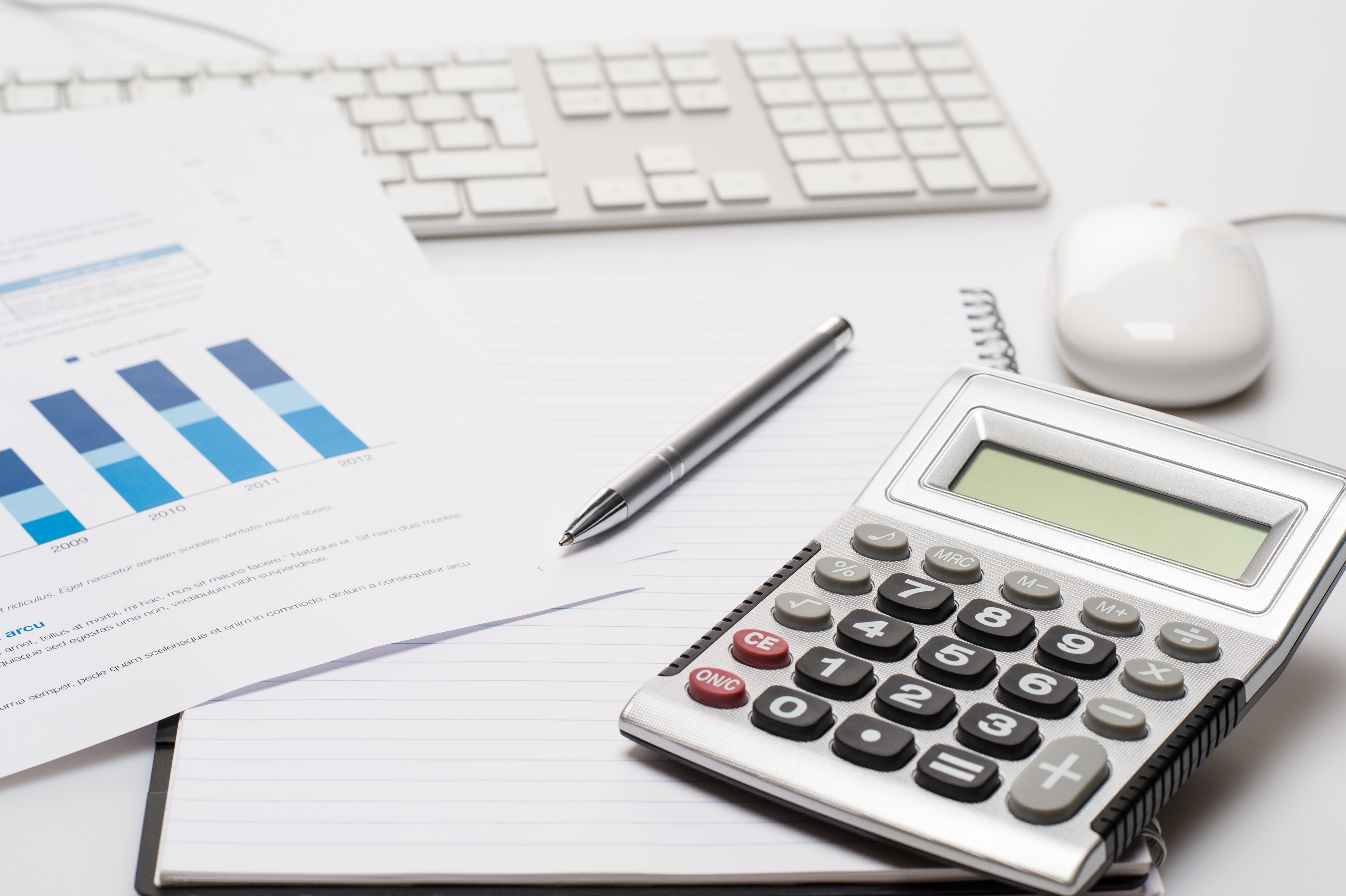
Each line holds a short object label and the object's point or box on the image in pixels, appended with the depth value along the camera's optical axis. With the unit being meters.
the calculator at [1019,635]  0.73
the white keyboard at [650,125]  0.90
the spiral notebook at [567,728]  0.73
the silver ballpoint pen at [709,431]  0.79
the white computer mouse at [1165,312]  0.82
